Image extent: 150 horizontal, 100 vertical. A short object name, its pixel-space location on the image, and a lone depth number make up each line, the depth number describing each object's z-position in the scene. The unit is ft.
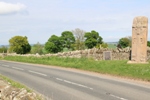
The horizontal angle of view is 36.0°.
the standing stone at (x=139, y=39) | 71.82
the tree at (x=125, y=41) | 299.34
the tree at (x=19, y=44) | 250.57
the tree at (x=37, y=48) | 270.98
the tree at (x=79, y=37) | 258.37
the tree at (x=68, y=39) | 262.88
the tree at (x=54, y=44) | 256.52
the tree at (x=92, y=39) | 262.06
